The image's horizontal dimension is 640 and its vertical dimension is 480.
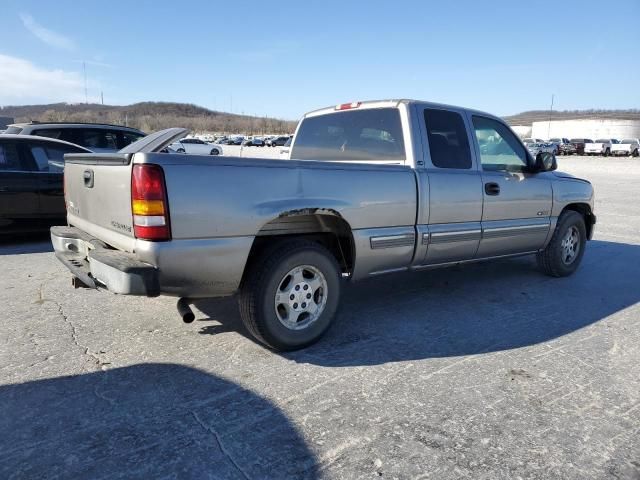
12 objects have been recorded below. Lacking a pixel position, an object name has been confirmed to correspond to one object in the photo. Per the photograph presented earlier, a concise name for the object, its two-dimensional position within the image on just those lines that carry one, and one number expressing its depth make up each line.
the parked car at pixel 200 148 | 33.30
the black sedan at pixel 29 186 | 6.83
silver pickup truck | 3.00
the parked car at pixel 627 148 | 45.62
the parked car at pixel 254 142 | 69.44
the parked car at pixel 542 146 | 45.98
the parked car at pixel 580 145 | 48.56
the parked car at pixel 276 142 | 67.29
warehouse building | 83.75
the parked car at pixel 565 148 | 49.82
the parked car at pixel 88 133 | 10.48
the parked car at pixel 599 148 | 46.44
